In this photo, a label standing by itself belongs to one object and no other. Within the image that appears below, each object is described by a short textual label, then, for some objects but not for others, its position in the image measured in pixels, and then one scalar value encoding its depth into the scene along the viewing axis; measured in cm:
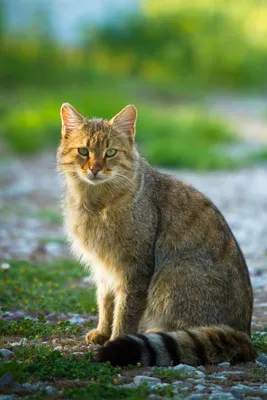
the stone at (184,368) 928
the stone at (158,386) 850
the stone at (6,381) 829
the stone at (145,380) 873
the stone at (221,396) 829
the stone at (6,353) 965
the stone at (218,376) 917
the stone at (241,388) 875
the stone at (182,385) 866
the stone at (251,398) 841
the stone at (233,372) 945
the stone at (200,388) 862
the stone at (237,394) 844
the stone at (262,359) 1021
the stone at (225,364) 975
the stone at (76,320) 1217
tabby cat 1036
